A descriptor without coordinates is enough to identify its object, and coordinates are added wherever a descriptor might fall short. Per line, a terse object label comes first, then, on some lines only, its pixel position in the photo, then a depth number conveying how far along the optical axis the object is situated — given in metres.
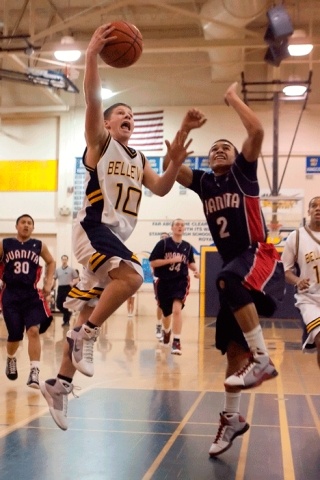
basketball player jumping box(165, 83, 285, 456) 3.86
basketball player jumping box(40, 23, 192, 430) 3.79
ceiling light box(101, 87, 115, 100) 17.92
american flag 19.73
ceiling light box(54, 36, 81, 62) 14.06
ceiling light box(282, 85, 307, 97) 15.22
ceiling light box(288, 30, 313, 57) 13.35
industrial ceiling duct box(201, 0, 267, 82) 13.22
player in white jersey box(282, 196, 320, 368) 5.28
